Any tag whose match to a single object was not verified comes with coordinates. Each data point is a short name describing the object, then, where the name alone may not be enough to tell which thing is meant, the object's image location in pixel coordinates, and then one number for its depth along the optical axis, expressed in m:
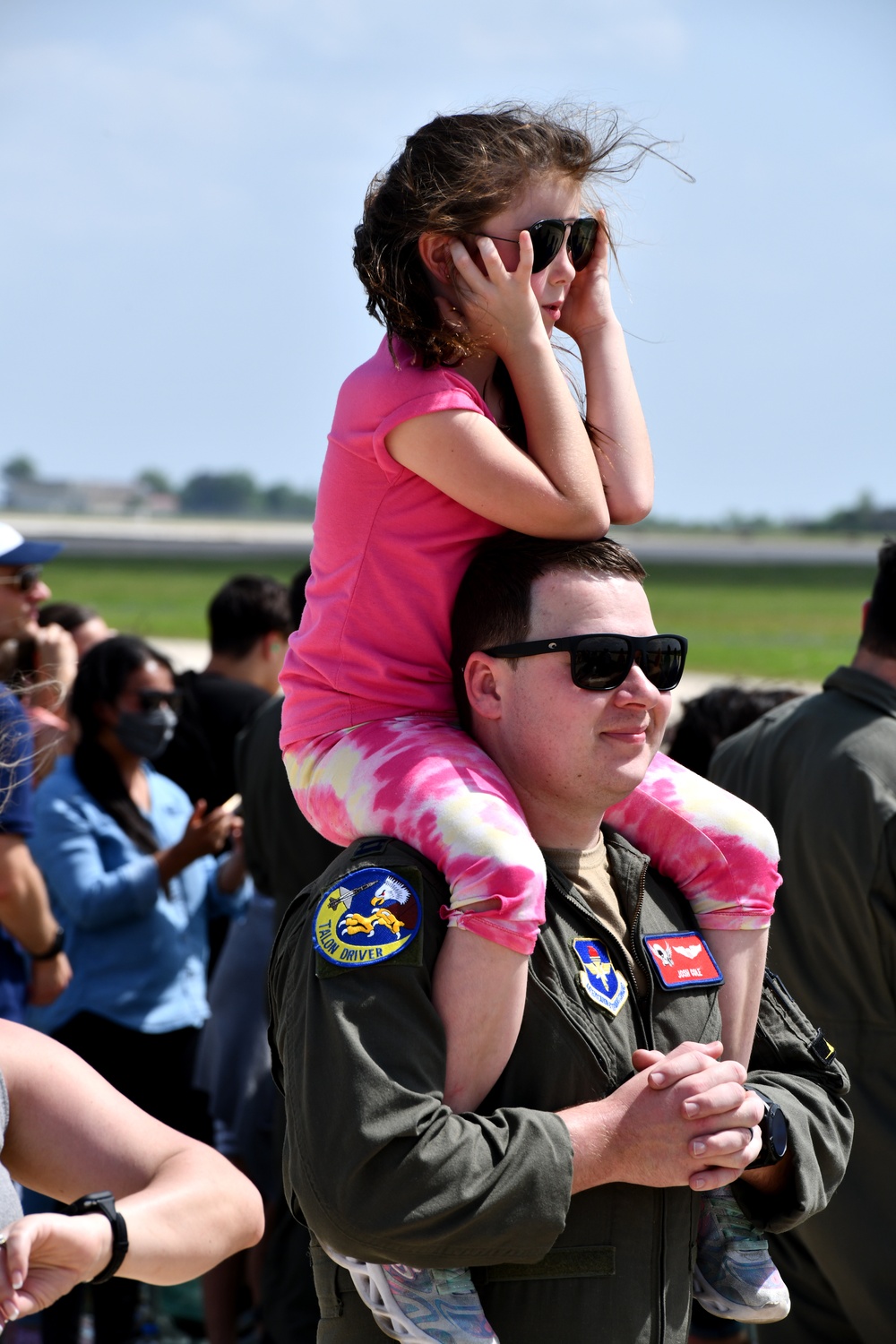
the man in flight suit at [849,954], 7.33
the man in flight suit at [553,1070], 3.58
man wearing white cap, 8.38
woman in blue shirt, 9.98
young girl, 3.89
